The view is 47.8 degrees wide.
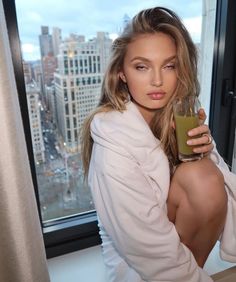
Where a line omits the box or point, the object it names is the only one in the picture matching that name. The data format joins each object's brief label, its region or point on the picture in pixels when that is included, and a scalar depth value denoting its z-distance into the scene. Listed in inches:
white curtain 25.1
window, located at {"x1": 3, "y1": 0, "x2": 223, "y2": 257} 42.6
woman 33.9
